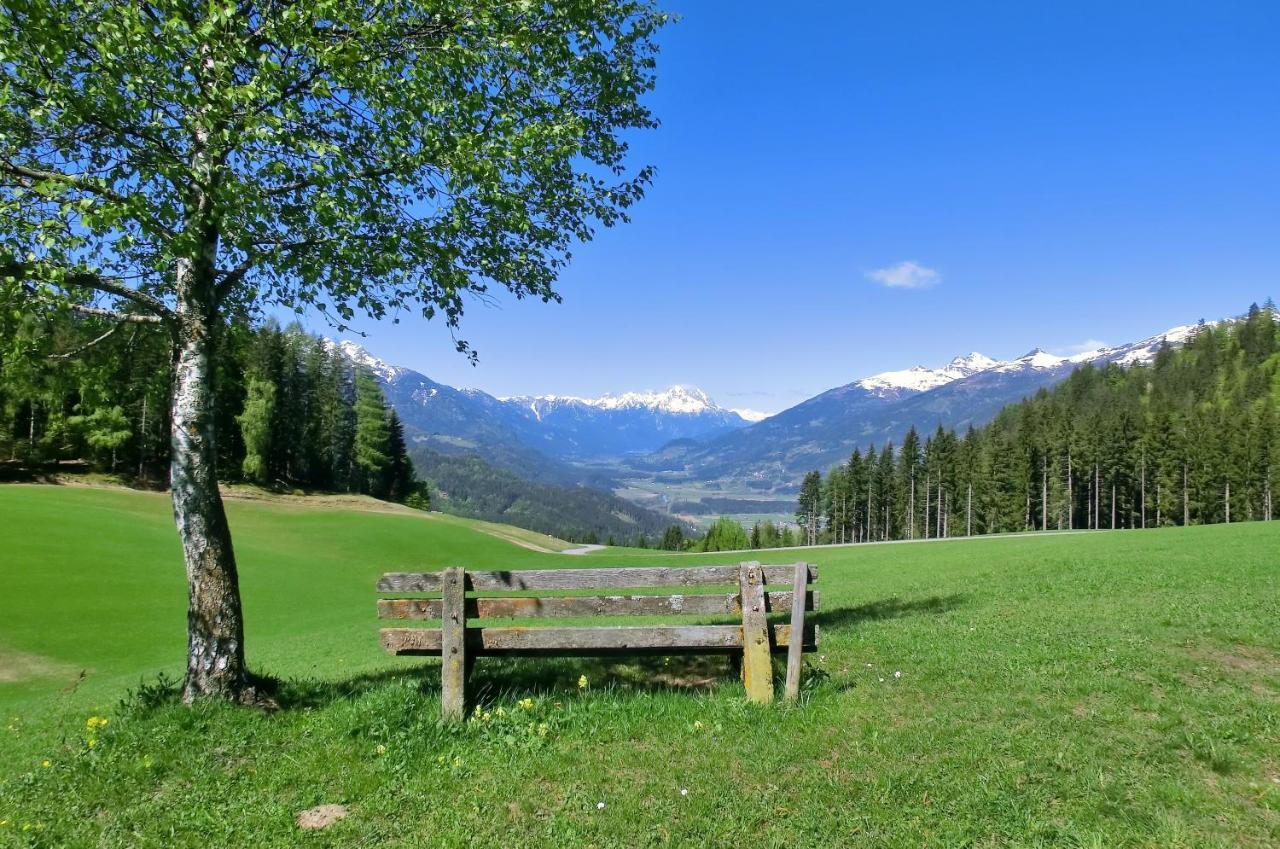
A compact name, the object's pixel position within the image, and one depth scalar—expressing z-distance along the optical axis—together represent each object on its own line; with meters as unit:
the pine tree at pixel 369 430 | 80.00
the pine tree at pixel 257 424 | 63.72
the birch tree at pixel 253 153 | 6.28
